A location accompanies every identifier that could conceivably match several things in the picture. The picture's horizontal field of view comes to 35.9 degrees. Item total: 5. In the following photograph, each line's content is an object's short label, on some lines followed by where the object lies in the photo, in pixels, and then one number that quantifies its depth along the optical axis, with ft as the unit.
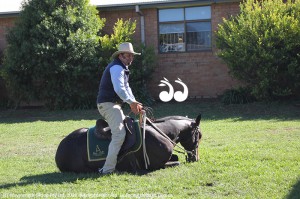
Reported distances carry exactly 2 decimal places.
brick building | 64.69
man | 23.50
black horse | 24.49
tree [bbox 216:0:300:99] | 54.39
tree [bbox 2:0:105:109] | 60.13
